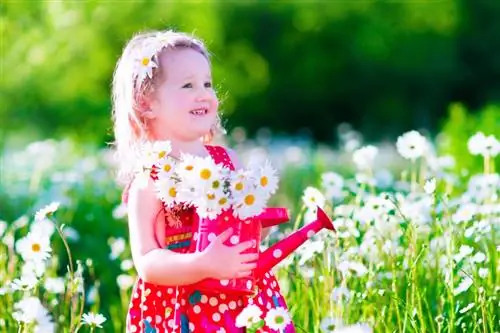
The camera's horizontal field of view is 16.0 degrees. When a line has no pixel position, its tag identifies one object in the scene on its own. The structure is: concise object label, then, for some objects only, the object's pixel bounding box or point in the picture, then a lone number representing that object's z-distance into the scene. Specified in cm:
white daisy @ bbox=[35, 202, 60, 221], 512
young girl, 453
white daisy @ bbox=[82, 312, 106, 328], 478
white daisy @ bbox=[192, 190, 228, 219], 424
